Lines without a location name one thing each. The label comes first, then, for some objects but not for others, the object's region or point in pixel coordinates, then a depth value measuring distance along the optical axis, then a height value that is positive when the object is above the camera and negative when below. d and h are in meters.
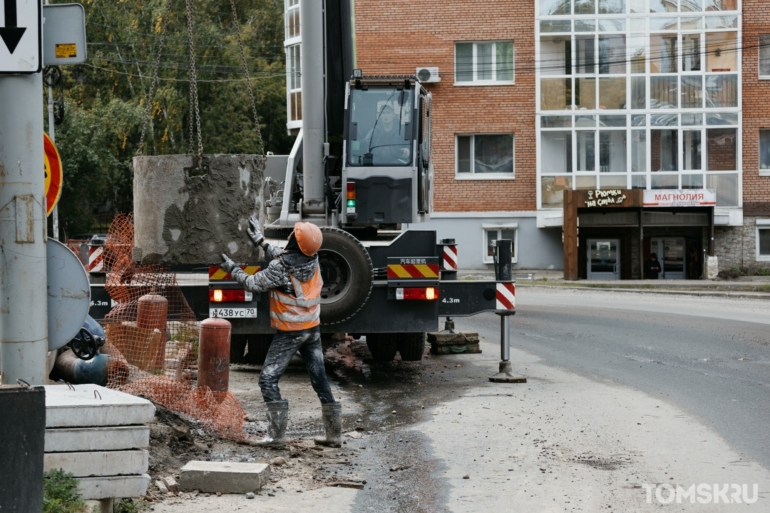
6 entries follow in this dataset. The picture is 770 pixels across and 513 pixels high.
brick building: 36.75 +3.98
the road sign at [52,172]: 8.35 +0.51
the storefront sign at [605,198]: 34.25 +1.00
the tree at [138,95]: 44.22 +6.40
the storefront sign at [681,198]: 34.62 +0.98
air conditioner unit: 37.09 +5.50
